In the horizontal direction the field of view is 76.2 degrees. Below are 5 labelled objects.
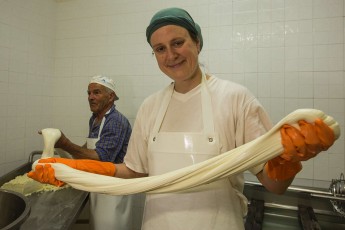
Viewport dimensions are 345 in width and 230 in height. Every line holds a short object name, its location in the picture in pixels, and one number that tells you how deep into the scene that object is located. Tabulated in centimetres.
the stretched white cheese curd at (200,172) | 54
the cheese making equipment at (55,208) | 97
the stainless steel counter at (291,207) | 146
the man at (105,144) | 144
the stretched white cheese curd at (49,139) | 101
